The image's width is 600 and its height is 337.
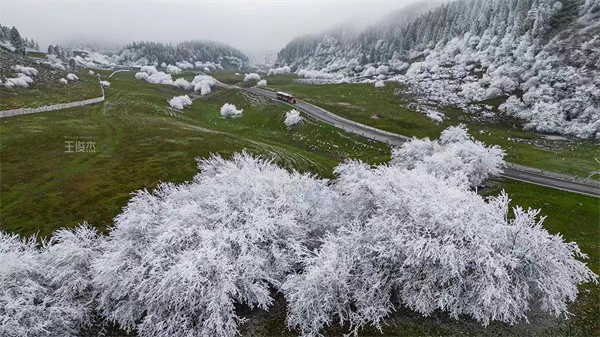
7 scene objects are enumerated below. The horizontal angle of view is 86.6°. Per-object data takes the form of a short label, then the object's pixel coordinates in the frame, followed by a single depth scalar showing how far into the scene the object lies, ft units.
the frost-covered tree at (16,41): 512.92
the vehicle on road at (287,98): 371.47
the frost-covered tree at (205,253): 70.44
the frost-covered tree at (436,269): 69.77
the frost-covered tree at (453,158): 169.89
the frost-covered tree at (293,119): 299.79
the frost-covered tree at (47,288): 67.26
